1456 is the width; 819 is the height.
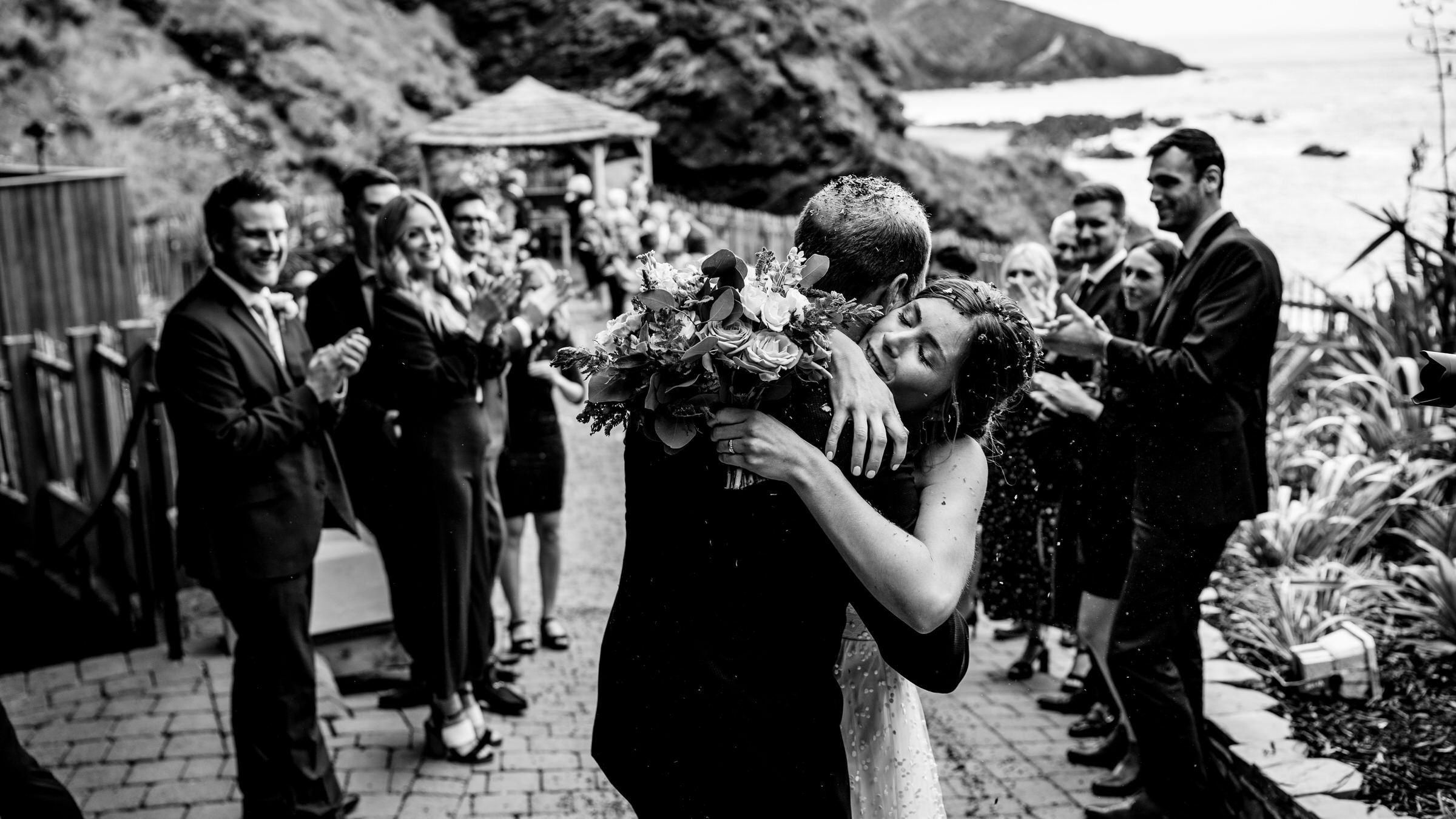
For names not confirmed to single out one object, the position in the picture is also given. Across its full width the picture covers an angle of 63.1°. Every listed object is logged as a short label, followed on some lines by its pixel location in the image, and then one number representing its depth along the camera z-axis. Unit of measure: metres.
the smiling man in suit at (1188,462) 3.97
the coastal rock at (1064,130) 28.42
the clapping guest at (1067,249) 5.34
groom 2.19
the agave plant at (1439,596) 5.02
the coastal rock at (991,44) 50.34
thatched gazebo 18.47
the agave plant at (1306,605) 5.25
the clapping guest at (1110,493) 4.46
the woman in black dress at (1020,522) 4.99
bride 2.06
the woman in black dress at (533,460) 5.77
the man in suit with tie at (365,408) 4.77
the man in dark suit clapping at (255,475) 3.83
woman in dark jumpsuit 4.58
